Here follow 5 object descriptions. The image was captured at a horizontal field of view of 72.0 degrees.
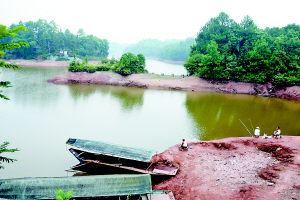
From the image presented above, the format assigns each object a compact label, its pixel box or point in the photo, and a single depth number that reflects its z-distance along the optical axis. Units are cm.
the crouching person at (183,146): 1471
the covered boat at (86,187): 940
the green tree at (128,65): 4359
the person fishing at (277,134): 1606
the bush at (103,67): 4631
